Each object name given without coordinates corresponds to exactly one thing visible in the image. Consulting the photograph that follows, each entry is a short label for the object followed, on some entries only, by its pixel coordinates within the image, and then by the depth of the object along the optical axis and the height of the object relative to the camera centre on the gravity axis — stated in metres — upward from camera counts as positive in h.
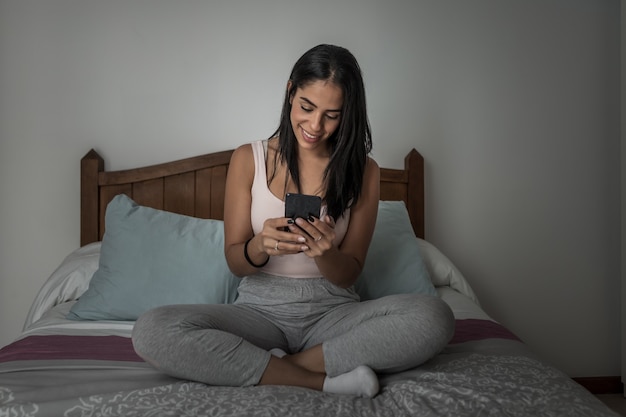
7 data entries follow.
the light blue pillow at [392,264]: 2.16 -0.18
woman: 1.36 -0.18
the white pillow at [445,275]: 2.42 -0.23
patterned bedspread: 1.20 -0.35
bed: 1.23 -0.33
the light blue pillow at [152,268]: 2.02 -0.18
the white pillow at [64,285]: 2.21 -0.26
